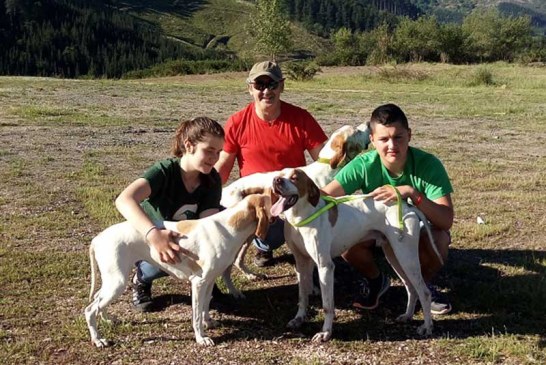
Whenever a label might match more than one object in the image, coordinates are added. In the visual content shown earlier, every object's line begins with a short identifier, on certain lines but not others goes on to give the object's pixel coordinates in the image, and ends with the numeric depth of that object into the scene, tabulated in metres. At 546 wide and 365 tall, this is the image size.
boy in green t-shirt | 4.58
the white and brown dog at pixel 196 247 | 4.08
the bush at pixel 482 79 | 31.06
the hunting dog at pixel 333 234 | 4.17
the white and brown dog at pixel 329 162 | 5.55
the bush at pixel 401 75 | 33.97
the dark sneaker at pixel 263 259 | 6.13
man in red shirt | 5.95
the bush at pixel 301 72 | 36.09
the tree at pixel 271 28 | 54.00
